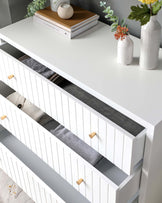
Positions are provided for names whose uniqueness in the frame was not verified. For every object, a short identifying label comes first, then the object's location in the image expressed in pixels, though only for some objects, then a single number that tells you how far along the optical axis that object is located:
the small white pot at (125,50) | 1.25
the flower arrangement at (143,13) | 1.14
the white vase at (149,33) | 1.15
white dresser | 1.15
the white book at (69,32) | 1.45
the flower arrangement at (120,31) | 1.23
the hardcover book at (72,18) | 1.44
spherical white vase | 1.44
